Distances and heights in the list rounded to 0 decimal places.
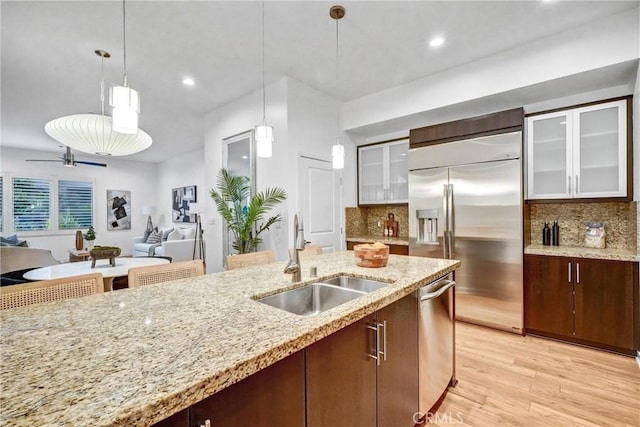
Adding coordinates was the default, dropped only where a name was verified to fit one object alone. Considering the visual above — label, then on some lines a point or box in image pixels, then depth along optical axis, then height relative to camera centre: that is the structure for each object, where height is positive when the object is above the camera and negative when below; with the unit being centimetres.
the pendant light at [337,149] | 233 +56
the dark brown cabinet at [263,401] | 71 -52
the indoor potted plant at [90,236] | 596 -48
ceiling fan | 544 +105
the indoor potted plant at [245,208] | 350 +6
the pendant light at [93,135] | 291 +85
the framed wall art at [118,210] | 792 +10
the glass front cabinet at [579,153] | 265 +58
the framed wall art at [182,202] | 748 +31
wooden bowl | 189 -29
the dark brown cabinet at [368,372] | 100 -66
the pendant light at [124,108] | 160 +60
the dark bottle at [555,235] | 311 -26
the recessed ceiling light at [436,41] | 272 +166
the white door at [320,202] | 361 +14
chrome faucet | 159 -21
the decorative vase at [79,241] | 593 -57
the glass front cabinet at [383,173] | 408 +59
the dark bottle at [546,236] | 316 -27
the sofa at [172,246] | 600 -75
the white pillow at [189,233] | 673 -47
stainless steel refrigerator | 291 -7
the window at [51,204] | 661 +24
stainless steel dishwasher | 162 -79
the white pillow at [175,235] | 673 -52
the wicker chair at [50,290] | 126 -37
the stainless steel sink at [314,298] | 149 -47
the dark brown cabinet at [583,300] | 243 -82
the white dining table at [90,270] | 280 -60
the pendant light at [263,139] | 218 +57
